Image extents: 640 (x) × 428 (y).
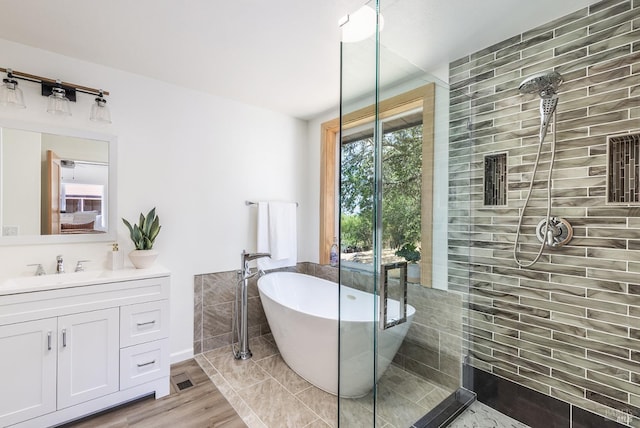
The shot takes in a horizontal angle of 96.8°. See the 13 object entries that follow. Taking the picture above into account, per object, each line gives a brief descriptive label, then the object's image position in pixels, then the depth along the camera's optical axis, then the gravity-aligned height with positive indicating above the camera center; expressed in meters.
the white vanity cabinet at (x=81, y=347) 1.56 -0.82
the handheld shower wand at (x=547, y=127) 1.55 +0.49
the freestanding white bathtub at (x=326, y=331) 1.54 -0.79
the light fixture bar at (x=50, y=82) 1.83 +0.89
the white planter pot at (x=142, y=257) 2.10 -0.33
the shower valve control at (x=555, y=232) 1.53 -0.09
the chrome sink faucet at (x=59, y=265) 1.97 -0.36
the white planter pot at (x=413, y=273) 1.65 -0.34
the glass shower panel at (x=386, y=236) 1.47 -0.12
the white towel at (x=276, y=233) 2.89 -0.20
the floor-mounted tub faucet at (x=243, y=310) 2.56 -0.92
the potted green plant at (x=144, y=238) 2.11 -0.19
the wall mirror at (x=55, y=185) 1.87 +0.20
